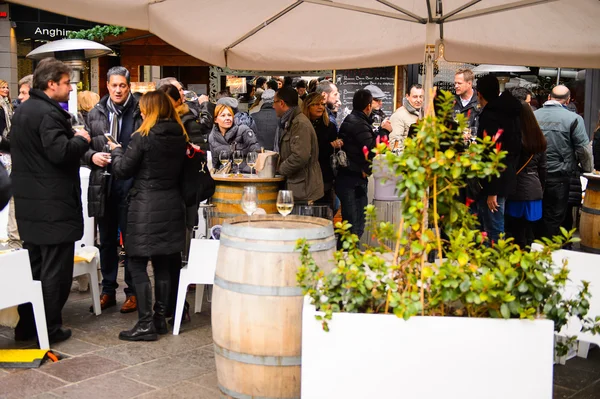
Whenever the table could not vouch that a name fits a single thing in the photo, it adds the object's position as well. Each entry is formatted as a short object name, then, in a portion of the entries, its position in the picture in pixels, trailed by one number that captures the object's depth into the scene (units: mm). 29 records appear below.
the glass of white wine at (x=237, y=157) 7453
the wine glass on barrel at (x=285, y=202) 4516
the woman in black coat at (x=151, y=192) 5523
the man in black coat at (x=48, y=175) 5402
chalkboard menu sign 11945
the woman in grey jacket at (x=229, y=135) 8305
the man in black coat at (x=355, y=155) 8539
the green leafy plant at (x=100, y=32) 13953
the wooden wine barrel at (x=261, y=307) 3822
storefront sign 18922
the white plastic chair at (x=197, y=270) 5789
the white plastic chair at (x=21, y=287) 5082
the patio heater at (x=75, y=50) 10039
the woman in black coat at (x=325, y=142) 8359
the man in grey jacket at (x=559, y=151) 8328
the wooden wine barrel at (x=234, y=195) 7031
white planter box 3119
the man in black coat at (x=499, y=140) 6629
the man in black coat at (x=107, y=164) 6234
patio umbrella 5734
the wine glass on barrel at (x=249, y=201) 4535
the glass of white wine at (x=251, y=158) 7492
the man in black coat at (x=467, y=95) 9359
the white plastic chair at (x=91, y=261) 6241
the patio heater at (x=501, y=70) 12984
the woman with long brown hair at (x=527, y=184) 7113
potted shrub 3125
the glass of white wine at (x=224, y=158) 7613
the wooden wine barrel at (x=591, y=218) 7422
